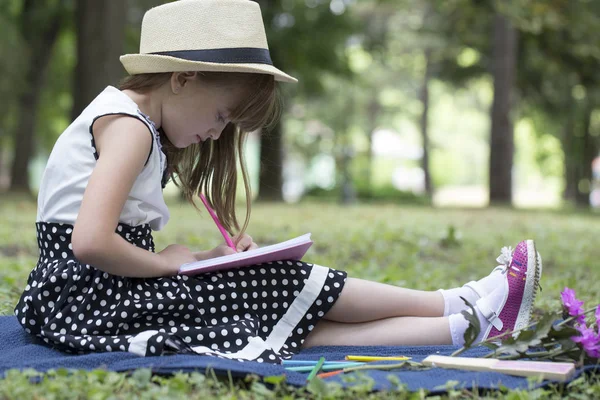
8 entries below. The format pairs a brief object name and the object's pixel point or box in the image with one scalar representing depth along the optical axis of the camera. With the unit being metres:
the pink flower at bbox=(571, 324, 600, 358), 2.04
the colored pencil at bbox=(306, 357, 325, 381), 1.96
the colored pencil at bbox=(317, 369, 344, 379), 2.01
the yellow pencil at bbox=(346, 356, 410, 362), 2.15
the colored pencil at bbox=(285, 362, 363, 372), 2.09
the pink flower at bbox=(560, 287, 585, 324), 2.16
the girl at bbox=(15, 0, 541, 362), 2.11
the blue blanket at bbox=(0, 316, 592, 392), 1.92
